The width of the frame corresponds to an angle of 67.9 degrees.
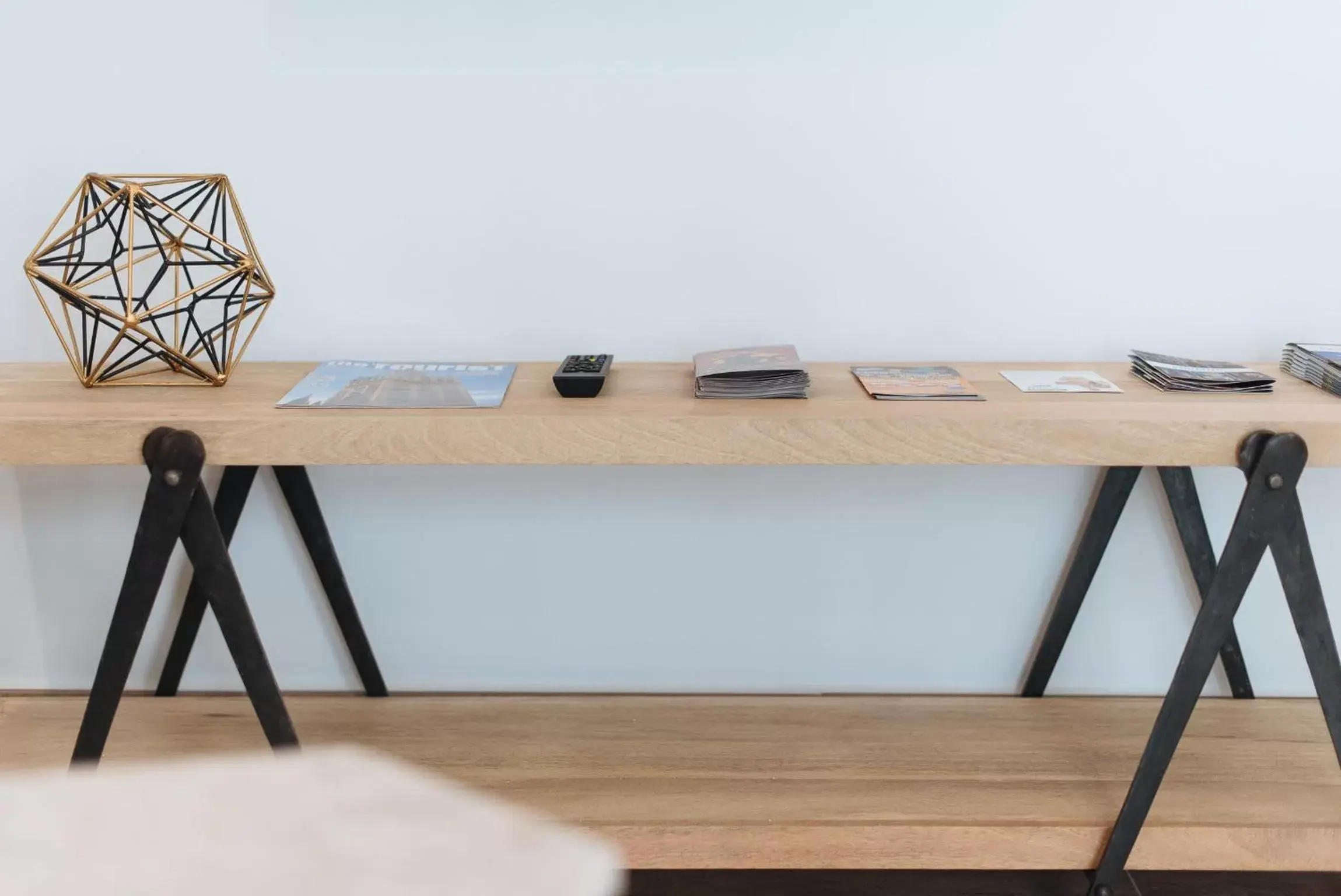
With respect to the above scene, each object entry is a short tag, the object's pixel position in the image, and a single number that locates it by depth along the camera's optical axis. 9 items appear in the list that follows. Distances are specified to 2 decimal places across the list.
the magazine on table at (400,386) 1.21
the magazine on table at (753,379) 1.24
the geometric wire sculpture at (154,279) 1.21
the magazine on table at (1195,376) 1.28
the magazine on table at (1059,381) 1.30
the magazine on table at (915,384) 1.25
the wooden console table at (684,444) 1.13
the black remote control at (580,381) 1.24
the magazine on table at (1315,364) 1.27
